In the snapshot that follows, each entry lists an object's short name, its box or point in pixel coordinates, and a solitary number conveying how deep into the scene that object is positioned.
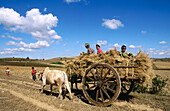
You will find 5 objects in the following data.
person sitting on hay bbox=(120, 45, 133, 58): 6.33
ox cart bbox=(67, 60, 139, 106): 5.40
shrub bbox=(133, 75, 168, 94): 8.54
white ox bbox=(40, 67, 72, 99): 7.23
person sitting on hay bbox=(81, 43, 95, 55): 7.40
